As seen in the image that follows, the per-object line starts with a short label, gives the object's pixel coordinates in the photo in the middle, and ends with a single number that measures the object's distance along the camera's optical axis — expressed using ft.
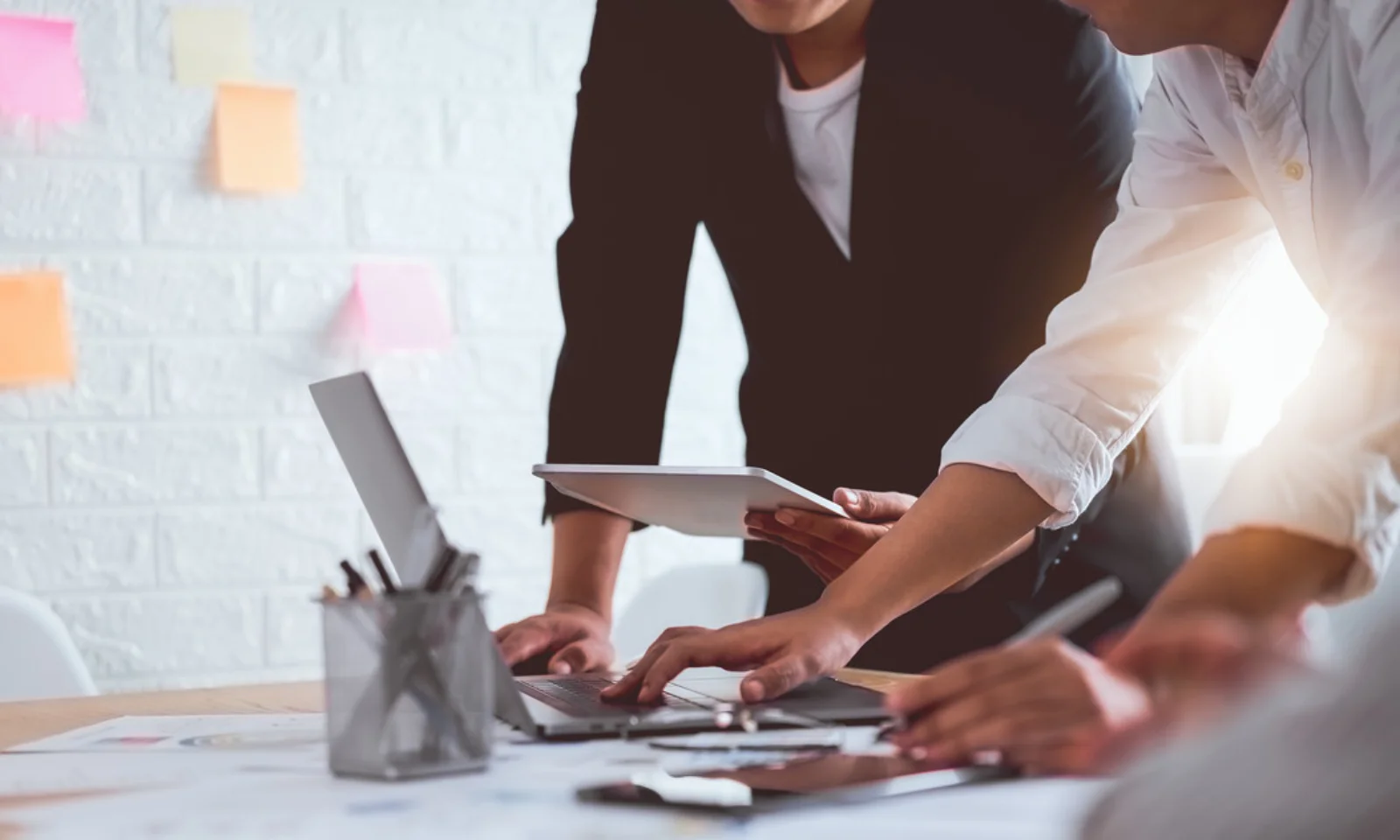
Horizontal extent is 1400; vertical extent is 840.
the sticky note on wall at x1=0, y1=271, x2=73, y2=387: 6.17
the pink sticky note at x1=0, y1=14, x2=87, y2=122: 6.18
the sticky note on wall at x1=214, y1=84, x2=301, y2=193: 6.49
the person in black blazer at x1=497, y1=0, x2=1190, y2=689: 4.47
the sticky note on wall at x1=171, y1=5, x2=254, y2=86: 6.43
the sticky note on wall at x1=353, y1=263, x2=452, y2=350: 6.72
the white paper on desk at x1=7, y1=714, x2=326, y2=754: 2.55
